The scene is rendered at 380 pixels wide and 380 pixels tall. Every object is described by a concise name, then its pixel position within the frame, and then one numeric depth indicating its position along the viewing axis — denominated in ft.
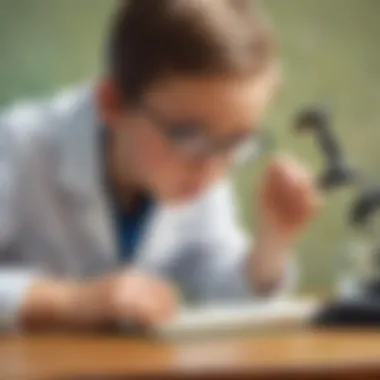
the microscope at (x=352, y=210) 6.13
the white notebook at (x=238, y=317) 5.95
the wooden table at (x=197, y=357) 5.51
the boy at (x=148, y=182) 5.92
